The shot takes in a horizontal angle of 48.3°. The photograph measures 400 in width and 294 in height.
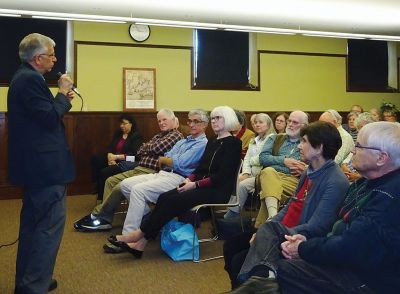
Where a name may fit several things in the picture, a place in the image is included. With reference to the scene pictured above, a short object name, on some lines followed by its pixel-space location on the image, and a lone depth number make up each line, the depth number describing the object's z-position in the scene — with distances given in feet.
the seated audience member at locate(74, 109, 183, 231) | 14.32
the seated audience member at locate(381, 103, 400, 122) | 20.22
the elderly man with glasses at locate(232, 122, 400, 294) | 5.27
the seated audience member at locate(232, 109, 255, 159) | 16.56
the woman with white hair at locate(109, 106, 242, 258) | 11.28
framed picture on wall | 22.21
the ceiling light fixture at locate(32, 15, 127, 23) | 18.16
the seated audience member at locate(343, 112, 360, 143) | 17.24
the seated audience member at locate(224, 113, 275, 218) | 13.71
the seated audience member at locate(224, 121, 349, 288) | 6.75
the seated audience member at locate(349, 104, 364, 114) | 19.70
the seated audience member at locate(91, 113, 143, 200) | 17.06
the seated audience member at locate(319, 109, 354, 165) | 13.15
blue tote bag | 11.44
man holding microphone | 7.93
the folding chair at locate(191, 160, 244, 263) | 11.25
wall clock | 22.17
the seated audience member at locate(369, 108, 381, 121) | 16.77
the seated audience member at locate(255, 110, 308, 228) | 11.37
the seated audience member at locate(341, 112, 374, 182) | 12.04
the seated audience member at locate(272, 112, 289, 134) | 17.76
